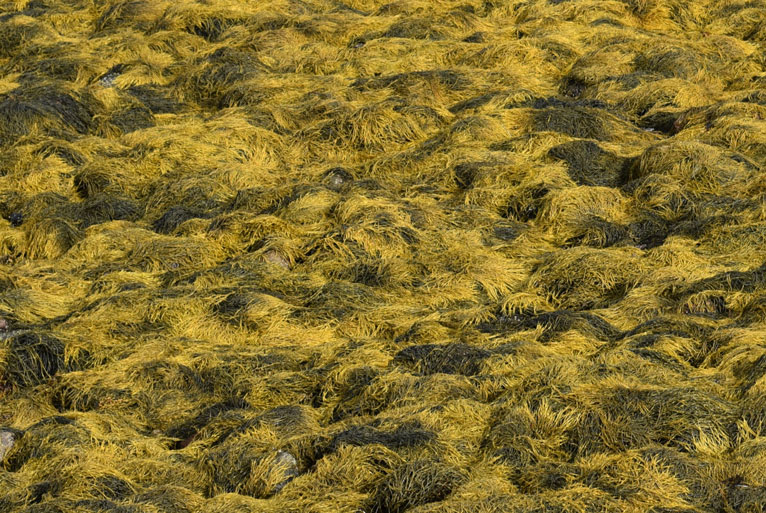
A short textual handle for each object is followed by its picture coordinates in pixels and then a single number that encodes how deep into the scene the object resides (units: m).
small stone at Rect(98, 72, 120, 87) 25.42
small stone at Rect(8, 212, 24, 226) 19.95
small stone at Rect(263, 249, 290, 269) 17.72
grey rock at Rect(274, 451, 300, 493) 11.89
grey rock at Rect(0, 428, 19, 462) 12.82
